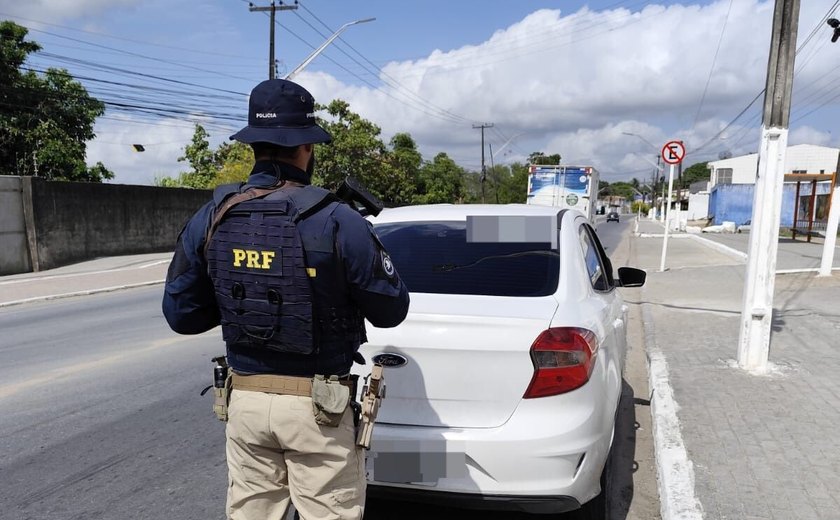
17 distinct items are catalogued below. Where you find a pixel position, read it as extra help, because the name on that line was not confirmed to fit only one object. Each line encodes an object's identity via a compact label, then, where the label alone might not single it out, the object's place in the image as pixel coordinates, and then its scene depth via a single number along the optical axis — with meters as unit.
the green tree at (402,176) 38.56
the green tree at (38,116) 21.23
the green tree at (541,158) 88.81
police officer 1.87
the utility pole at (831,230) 12.36
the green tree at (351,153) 33.38
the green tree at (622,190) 168.40
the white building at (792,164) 65.06
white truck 23.36
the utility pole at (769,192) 5.40
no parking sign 14.35
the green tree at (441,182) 53.09
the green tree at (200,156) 41.69
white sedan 2.51
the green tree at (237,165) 27.60
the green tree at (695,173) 137.62
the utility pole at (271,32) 20.45
